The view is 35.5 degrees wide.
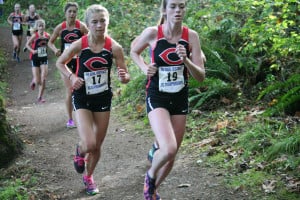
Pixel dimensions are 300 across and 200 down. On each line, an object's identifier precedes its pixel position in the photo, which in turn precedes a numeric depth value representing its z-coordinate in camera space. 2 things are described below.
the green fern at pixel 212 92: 8.68
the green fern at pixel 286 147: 5.90
